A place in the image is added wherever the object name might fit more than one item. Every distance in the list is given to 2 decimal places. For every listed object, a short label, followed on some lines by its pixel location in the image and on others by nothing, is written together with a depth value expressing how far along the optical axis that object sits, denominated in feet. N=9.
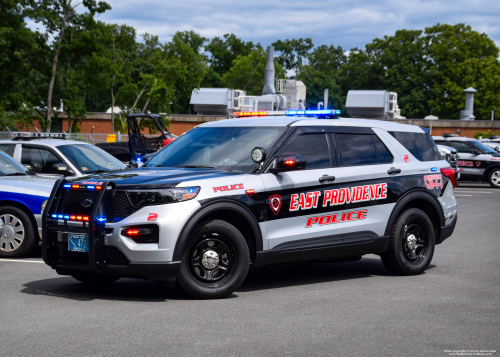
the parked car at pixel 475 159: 86.79
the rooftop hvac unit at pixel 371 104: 143.23
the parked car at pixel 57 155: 37.11
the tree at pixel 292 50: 333.01
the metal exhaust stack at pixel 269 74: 115.75
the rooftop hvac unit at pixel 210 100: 150.81
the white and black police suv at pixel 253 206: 19.94
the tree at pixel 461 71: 235.81
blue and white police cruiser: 29.99
